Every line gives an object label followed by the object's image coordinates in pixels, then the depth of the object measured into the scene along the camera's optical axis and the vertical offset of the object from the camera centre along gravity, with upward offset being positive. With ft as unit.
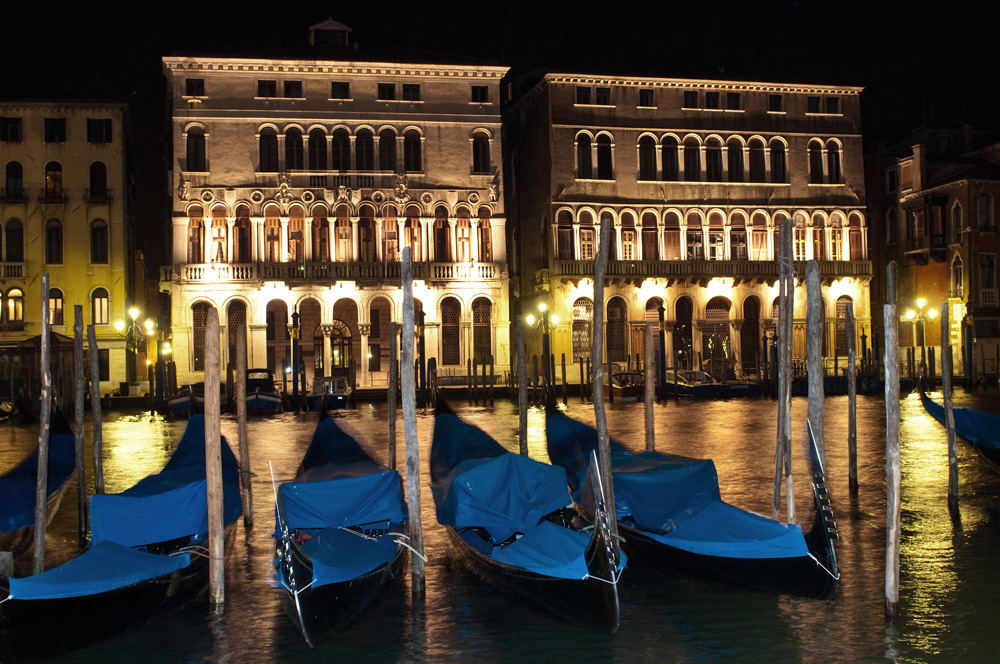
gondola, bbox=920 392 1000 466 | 38.17 -3.40
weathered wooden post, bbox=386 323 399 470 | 40.57 -2.02
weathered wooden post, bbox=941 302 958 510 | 37.32 -3.53
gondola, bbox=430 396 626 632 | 24.56 -5.03
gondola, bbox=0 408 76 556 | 32.35 -4.12
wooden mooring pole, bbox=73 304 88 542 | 34.06 -1.71
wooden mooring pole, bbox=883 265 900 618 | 25.02 -3.97
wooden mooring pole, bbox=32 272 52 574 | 29.66 -2.80
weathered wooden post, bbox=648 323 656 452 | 42.39 -1.97
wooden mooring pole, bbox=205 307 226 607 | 27.27 -3.57
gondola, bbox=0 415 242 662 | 23.18 -5.15
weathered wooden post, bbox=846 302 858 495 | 40.45 -3.55
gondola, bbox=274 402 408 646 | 24.84 -5.08
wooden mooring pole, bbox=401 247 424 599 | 28.22 -3.00
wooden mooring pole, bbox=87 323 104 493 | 34.40 -2.09
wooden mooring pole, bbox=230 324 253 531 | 36.88 -3.33
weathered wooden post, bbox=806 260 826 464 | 31.50 -0.03
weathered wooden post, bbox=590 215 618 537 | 28.60 -1.04
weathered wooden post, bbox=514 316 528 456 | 43.60 -2.34
